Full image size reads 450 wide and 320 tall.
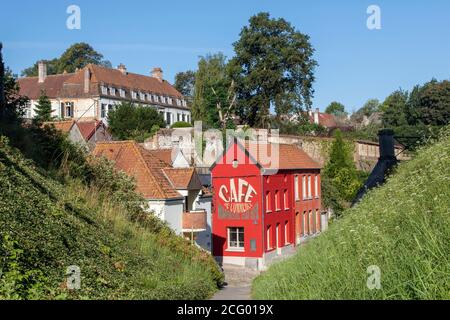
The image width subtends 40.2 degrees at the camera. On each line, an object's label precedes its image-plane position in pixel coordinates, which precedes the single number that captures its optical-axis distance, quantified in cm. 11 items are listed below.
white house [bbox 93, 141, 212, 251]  2561
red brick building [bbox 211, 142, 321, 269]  3644
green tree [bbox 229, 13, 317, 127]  5475
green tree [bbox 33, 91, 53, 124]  5092
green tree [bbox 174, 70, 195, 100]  9831
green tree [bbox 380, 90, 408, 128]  5950
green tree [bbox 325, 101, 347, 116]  11950
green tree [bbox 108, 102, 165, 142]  5538
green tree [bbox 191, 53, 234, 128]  5816
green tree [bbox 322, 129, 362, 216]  4662
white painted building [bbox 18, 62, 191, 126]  6881
